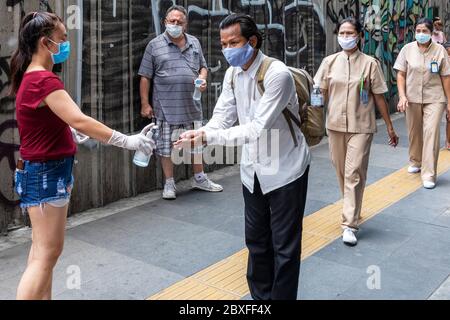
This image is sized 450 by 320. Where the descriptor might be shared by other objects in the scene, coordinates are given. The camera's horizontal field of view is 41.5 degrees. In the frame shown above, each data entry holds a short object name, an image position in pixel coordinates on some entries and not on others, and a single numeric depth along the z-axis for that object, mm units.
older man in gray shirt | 6199
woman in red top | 3209
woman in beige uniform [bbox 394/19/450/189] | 7000
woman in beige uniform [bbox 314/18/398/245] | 5238
